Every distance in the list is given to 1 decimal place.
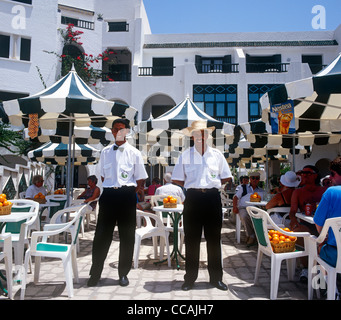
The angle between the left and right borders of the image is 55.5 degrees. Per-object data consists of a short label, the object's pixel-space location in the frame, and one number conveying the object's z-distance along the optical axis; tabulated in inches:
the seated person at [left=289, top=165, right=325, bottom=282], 195.8
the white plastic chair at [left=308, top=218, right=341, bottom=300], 121.5
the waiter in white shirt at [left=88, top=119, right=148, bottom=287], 162.2
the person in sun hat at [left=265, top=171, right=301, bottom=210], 221.9
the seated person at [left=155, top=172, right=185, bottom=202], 263.4
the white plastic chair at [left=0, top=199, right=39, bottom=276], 163.3
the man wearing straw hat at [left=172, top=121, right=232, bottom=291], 158.2
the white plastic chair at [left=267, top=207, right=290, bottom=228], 213.6
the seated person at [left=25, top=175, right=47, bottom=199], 304.7
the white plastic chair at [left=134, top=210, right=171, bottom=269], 197.8
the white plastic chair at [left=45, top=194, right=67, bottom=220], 275.2
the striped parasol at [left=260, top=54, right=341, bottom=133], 164.2
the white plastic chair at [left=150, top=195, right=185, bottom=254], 213.3
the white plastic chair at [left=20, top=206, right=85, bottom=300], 143.7
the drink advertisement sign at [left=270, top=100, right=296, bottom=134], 188.4
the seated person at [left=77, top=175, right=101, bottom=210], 319.3
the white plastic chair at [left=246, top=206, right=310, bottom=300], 144.7
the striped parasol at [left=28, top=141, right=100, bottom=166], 422.3
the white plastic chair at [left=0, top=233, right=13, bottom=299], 134.8
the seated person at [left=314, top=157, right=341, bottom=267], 125.8
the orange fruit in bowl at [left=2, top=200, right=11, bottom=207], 177.2
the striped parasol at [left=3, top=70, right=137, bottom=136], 208.7
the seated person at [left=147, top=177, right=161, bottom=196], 365.7
